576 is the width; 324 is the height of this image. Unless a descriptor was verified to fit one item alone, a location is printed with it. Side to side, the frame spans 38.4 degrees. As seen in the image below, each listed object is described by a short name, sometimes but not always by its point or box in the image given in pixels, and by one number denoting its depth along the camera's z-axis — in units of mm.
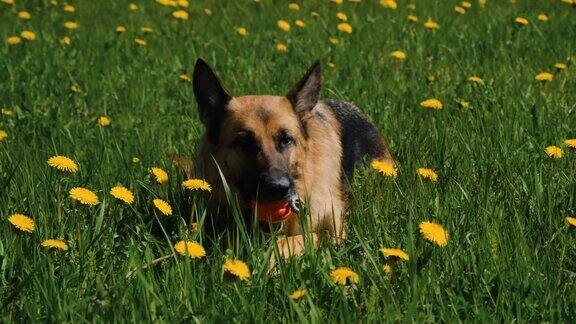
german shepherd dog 3711
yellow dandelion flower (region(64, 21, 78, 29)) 6876
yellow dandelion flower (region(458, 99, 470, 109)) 4816
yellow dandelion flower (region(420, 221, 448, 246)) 2658
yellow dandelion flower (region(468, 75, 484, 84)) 5031
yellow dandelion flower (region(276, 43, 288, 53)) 6325
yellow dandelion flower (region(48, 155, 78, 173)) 3102
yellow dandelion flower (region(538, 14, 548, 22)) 7088
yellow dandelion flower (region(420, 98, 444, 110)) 4391
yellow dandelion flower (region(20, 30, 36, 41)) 6297
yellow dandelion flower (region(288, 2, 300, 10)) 7785
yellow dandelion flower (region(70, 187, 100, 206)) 2805
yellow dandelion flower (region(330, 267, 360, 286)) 2484
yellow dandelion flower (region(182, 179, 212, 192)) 3026
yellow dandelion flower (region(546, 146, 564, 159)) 3609
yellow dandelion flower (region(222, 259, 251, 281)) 2434
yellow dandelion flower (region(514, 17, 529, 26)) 6598
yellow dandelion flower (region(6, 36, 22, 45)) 6277
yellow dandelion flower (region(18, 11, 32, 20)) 7092
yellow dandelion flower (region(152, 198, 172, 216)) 2935
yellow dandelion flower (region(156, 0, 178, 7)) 7324
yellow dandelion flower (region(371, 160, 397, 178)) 3373
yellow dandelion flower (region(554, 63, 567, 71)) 5379
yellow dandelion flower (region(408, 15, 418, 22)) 7129
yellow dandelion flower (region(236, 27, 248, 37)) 6817
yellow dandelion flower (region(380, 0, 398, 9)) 7625
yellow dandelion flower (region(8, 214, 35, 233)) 2688
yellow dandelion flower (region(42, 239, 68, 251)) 2629
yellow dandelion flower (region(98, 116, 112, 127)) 4621
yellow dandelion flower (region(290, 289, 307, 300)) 2380
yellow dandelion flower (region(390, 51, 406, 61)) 5921
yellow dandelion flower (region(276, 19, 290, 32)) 6906
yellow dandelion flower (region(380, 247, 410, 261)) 2531
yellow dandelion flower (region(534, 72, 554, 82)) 4929
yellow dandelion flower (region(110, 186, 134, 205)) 2908
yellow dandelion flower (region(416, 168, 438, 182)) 3373
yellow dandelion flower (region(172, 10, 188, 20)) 6914
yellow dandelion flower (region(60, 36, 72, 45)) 6480
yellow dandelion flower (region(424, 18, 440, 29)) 6802
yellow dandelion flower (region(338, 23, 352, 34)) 6712
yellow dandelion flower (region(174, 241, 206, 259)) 2662
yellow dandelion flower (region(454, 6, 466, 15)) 7430
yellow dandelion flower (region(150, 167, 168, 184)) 3352
